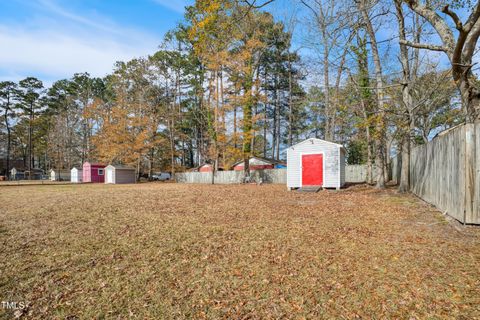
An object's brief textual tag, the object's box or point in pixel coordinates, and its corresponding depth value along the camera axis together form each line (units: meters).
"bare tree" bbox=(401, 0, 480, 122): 4.06
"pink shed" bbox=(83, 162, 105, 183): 31.06
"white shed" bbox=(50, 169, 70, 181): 36.62
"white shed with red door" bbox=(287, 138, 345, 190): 13.25
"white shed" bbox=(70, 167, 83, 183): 32.53
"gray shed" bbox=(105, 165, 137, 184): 27.50
